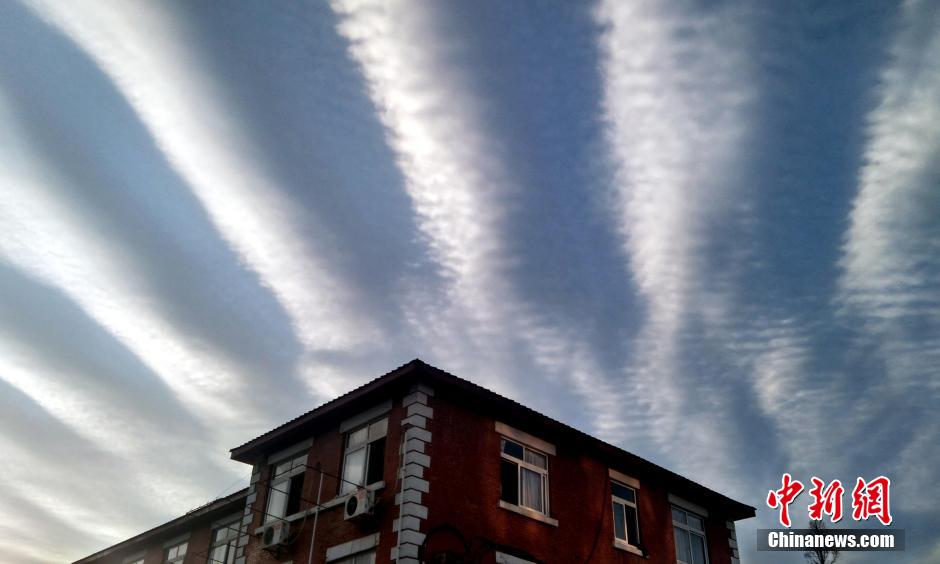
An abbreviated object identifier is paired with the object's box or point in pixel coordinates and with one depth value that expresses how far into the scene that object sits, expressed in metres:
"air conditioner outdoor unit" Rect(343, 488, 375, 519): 17.92
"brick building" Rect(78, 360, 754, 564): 18.12
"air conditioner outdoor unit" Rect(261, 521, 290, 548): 20.33
